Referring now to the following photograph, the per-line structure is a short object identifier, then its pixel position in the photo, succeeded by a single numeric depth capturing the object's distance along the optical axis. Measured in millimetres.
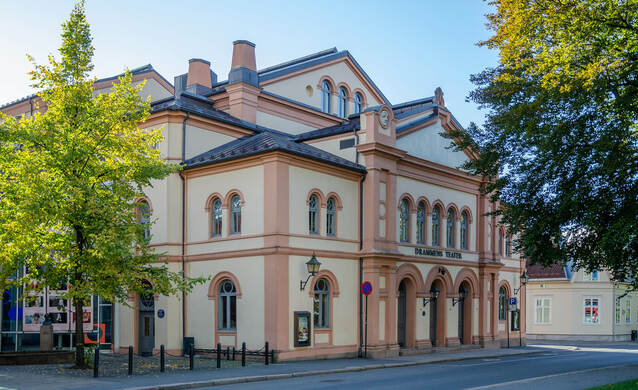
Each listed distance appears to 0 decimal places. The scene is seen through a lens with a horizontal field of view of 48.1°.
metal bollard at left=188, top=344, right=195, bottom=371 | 20359
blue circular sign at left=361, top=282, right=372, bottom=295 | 26125
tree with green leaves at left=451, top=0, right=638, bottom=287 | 17859
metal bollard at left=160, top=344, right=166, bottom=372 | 19619
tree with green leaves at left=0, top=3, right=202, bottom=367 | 18734
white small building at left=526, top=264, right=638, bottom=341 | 49312
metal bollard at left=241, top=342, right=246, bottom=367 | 21838
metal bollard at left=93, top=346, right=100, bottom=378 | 18180
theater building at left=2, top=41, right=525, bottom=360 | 24812
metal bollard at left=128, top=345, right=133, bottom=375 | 19125
